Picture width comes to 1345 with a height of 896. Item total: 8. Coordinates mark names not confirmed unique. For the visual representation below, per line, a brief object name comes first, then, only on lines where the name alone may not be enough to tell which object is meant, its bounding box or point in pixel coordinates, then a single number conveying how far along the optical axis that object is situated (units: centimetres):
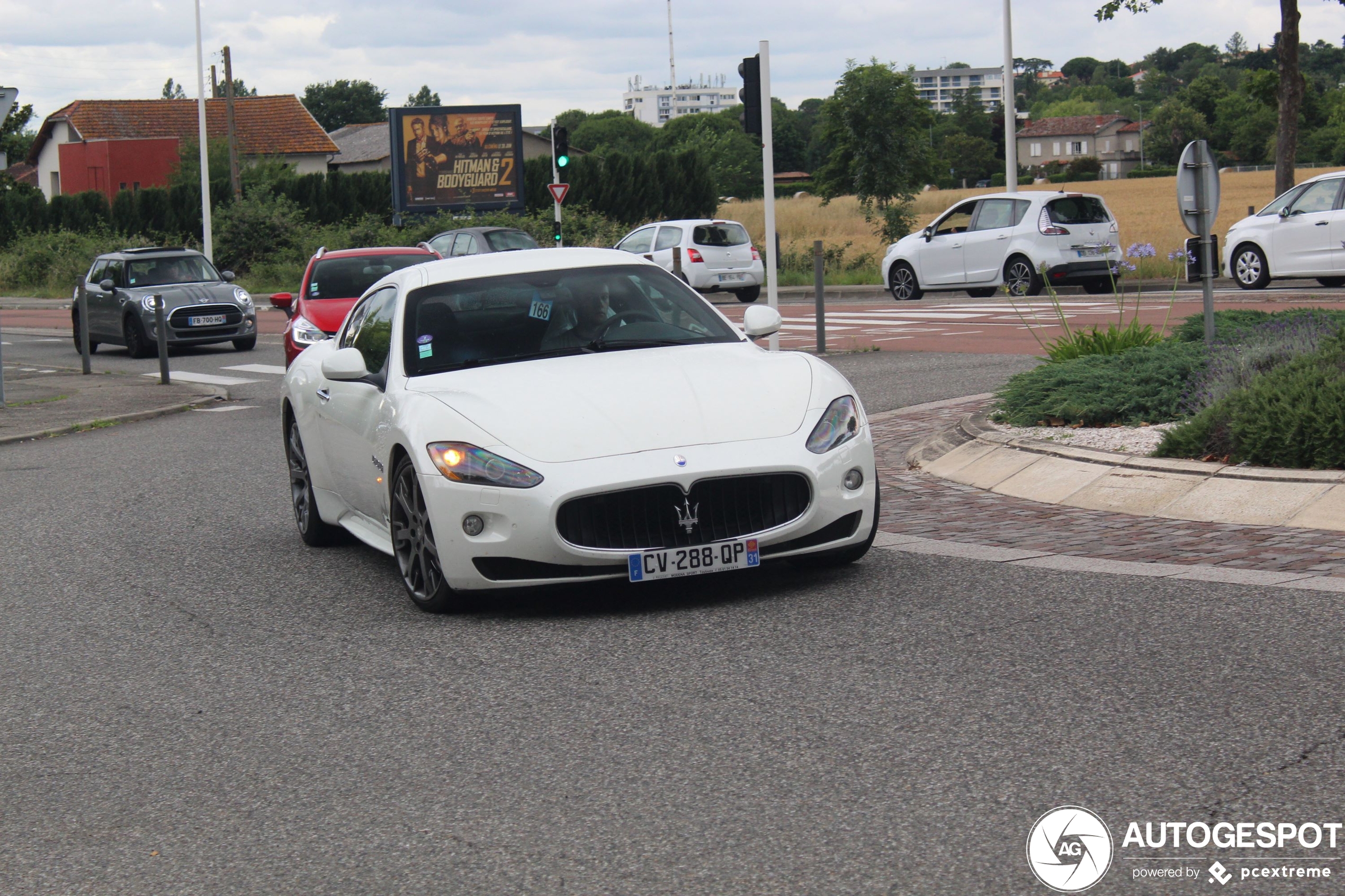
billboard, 5084
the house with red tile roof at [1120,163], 18812
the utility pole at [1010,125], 3225
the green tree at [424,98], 16762
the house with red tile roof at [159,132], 7831
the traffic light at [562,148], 3066
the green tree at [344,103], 14712
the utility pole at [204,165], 4503
